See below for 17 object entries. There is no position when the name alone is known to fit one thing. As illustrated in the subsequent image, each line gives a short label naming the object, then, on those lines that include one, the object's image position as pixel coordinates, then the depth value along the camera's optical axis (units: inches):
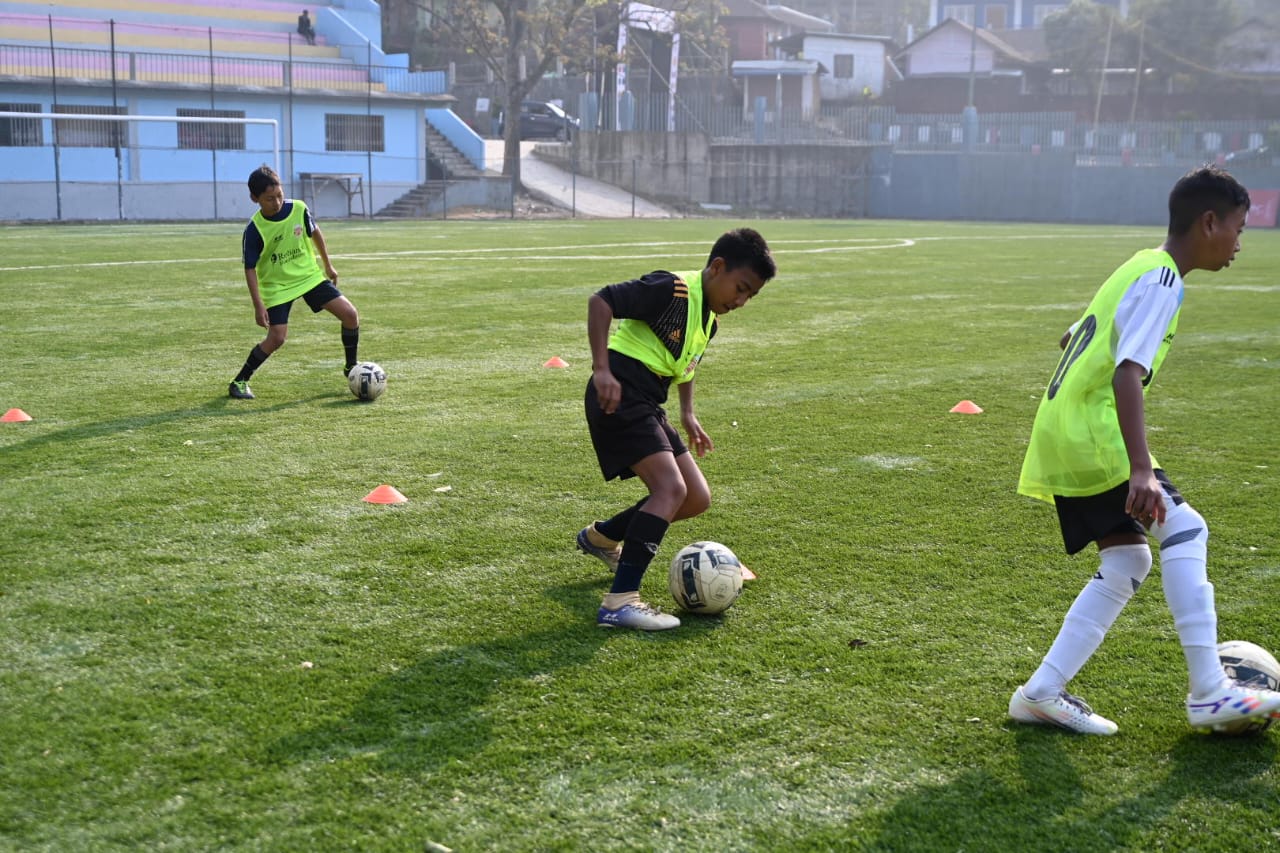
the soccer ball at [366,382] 337.4
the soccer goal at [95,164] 1237.1
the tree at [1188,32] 2132.1
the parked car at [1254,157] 1600.6
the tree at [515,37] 1678.2
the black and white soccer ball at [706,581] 179.2
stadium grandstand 1283.2
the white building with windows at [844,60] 2415.1
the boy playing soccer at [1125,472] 136.6
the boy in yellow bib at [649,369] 175.0
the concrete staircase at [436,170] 1525.6
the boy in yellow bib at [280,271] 342.0
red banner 1539.1
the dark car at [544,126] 2033.7
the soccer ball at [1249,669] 142.9
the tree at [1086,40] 2226.9
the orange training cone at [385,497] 237.0
